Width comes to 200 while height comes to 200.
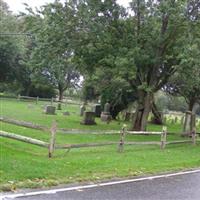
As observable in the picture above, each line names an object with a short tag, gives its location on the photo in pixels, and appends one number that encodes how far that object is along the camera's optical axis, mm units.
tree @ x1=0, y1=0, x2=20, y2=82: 59719
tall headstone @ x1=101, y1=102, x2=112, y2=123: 36575
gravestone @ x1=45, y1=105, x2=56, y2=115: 39469
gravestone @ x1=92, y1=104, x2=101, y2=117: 41725
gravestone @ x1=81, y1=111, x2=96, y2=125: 31297
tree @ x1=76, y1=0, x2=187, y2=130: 23547
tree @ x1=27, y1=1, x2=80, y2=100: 25297
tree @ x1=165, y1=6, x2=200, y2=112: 22094
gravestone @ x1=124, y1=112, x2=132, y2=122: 42819
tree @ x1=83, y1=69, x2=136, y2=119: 35116
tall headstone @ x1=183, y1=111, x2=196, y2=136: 28438
